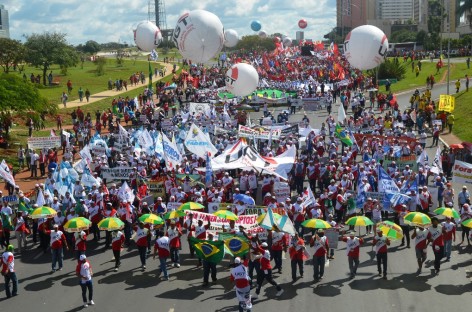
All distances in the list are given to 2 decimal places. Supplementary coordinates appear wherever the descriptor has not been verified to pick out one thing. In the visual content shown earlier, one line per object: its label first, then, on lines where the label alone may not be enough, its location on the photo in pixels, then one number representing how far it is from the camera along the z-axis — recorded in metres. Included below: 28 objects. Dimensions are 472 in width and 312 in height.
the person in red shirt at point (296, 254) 15.71
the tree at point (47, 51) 69.12
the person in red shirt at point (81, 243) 16.73
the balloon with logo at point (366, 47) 39.22
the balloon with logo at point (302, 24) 141.62
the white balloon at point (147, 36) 61.28
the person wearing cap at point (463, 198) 19.62
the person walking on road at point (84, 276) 14.48
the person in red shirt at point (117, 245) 16.81
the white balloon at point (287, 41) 131.25
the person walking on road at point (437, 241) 15.96
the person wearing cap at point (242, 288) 13.23
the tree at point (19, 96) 32.75
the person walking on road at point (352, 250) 15.72
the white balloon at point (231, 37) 90.25
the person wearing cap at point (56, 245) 16.88
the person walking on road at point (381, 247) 15.70
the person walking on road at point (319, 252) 15.70
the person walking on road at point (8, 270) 15.20
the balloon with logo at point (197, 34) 35.91
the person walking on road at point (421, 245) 15.95
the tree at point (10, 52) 68.25
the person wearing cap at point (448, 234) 16.62
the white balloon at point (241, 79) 40.50
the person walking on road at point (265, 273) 14.81
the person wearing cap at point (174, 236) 16.56
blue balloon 124.88
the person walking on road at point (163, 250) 15.98
